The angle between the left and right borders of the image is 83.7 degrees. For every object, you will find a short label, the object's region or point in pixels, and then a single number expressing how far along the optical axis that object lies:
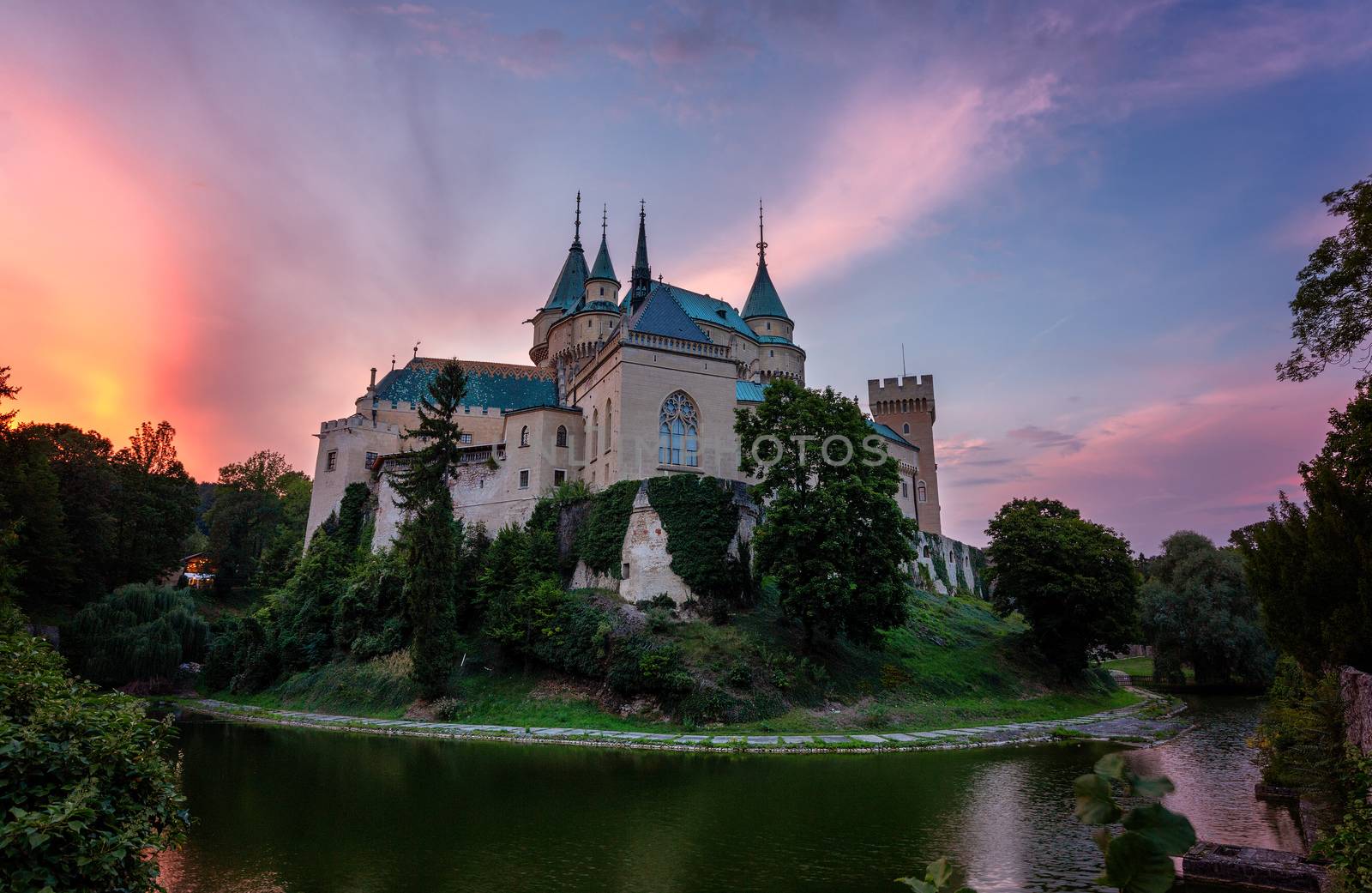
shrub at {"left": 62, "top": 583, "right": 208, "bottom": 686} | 34.84
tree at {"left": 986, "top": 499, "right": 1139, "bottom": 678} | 33.47
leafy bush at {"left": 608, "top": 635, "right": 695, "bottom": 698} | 26.62
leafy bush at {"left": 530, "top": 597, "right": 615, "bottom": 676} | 28.62
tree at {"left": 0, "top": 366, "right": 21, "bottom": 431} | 29.61
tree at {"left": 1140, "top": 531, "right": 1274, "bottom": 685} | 40.00
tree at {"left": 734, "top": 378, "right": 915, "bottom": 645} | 27.17
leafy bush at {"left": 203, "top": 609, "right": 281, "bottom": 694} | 35.81
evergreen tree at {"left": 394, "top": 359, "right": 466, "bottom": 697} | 29.69
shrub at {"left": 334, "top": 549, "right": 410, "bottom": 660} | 33.12
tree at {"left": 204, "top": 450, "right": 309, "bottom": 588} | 57.75
